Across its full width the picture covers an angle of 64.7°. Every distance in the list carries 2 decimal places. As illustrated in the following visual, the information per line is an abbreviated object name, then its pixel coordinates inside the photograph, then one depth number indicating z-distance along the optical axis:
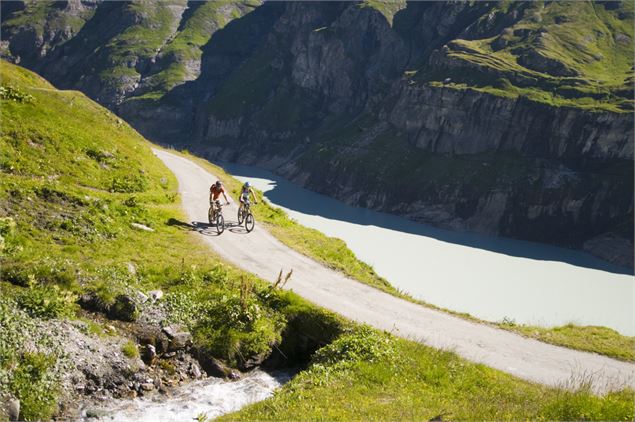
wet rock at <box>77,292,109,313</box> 18.36
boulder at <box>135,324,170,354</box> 17.83
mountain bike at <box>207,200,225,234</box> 30.96
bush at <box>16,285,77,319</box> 16.75
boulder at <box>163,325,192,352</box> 18.12
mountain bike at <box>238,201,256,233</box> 32.44
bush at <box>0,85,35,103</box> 35.99
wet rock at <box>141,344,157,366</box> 17.42
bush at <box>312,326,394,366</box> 17.27
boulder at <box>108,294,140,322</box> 18.33
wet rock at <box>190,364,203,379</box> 17.70
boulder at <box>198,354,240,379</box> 18.02
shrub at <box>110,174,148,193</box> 35.38
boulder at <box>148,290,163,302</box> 19.53
